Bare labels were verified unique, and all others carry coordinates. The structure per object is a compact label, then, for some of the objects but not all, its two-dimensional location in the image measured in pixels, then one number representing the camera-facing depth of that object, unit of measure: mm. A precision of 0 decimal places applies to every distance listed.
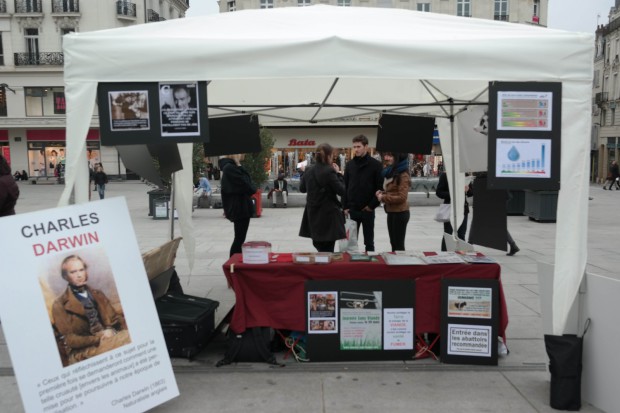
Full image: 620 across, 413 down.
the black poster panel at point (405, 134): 6477
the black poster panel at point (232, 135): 6637
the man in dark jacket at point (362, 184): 6677
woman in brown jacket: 6523
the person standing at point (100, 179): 20875
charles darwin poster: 2990
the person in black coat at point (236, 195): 7000
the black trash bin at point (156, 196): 15030
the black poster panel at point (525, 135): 3594
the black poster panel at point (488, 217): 5543
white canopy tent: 3547
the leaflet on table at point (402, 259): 4361
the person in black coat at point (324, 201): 6086
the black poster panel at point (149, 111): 3674
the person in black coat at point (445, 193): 7906
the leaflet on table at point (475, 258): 4414
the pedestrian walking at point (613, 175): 31062
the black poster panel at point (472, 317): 4297
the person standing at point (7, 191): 5355
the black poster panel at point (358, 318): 4316
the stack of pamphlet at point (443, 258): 4394
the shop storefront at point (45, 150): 39750
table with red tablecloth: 4336
